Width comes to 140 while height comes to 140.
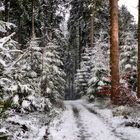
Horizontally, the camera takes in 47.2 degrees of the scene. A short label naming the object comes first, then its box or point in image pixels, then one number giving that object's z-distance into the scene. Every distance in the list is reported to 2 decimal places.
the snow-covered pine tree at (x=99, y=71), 13.45
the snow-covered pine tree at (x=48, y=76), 9.65
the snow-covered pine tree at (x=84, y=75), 18.09
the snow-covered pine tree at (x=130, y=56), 14.91
